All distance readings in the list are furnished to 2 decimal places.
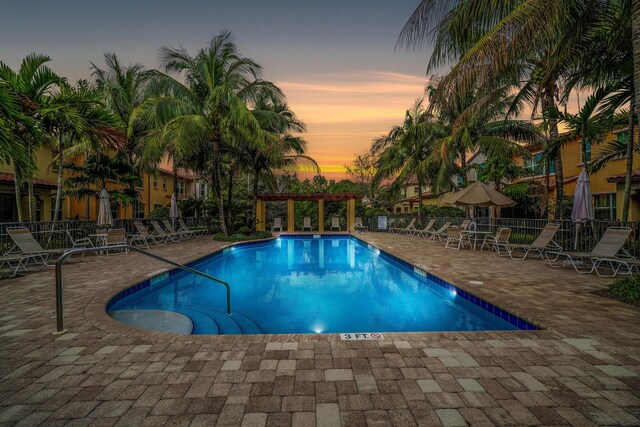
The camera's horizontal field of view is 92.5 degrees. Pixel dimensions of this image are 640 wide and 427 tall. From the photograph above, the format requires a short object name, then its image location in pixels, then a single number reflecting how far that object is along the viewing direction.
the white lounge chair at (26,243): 7.22
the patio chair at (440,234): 14.31
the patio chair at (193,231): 15.48
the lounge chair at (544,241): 8.12
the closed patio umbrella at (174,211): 15.45
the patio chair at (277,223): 21.67
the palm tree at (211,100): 12.75
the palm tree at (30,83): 8.55
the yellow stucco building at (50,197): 15.20
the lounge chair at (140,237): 11.09
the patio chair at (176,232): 14.03
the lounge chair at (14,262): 6.55
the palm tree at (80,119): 8.64
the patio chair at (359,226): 21.48
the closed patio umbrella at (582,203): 7.80
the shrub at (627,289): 4.32
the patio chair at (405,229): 18.68
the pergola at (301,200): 21.00
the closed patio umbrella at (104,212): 10.46
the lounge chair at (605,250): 6.37
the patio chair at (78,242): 9.22
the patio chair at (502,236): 9.43
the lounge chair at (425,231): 16.30
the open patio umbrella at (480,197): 11.00
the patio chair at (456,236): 11.34
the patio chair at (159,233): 12.92
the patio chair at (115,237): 9.39
